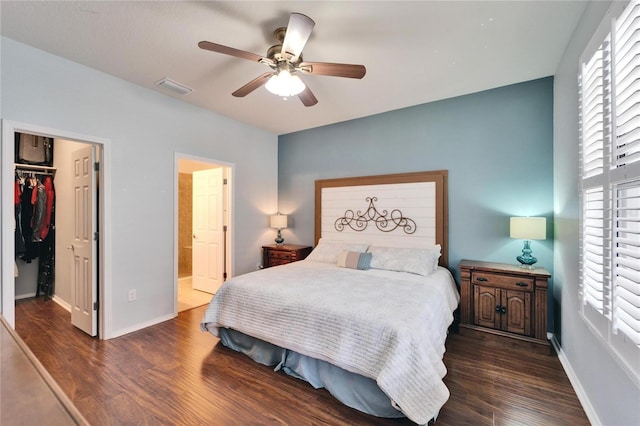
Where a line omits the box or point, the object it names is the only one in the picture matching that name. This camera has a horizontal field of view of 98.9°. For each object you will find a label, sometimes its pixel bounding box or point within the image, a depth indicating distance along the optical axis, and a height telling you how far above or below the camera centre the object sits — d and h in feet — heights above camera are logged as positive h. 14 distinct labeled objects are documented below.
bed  5.55 -2.42
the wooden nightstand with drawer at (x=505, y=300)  8.83 -2.96
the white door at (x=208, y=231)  14.14 -0.99
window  4.04 +0.53
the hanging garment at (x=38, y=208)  12.98 +0.20
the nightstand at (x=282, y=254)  14.37 -2.22
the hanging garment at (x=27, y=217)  12.79 -0.23
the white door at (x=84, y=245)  9.50 -1.19
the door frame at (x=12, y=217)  7.39 -0.14
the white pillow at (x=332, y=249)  12.32 -1.69
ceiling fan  6.03 +3.67
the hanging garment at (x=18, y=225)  12.15 -0.58
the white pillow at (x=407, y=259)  10.17 -1.81
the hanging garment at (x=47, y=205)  13.28 +0.34
